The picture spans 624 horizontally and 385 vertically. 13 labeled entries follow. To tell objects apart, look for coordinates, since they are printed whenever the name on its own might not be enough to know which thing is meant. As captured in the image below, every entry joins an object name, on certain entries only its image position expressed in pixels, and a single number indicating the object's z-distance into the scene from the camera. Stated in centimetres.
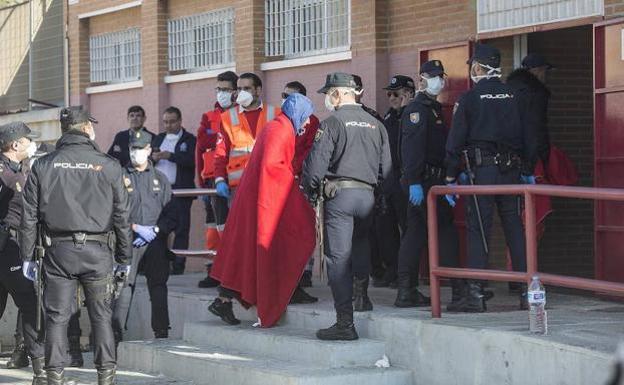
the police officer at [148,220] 1121
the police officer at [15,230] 1075
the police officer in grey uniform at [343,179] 956
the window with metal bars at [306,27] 1462
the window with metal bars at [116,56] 1900
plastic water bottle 856
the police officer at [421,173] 1037
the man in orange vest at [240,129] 1167
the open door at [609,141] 1076
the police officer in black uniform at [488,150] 993
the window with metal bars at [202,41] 1688
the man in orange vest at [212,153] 1282
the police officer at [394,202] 1184
